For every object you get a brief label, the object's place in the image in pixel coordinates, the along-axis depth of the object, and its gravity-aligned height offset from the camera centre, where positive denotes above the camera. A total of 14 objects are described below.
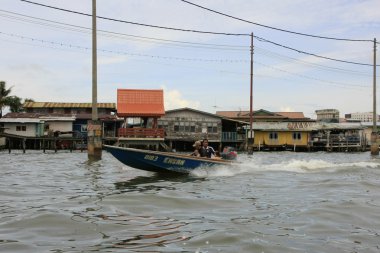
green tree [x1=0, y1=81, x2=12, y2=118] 46.88 +4.18
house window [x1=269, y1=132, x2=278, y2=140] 48.06 -0.21
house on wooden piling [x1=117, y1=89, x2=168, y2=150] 34.59 +1.87
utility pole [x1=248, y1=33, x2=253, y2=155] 34.68 -0.67
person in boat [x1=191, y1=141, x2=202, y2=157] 15.16 -0.57
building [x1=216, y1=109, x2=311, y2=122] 54.25 +2.39
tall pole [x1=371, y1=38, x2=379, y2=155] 32.91 +0.19
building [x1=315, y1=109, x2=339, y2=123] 93.25 +4.87
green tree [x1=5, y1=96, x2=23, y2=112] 48.19 +3.17
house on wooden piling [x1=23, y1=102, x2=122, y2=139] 45.39 +2.08
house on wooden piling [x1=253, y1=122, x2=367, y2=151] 47.31 -0.40
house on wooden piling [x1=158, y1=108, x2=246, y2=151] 43.91 +0.47
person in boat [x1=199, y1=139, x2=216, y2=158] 15.41 -0.64
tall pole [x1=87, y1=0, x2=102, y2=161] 19.69 +0.19
